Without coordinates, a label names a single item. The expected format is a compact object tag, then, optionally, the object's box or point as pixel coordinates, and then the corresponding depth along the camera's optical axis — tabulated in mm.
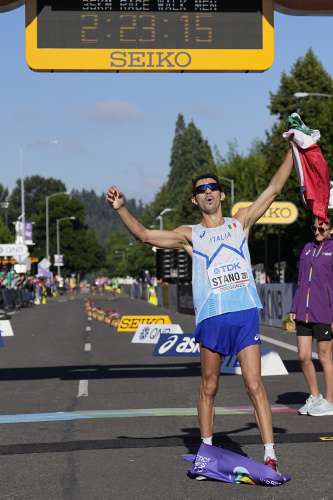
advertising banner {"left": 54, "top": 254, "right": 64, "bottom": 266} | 115262
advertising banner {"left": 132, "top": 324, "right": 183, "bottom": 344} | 20516
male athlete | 6367
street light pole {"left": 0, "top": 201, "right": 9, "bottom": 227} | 60672
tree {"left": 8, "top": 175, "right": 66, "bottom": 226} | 176500
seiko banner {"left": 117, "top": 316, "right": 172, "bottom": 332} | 25453
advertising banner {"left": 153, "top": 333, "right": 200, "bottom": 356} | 16906
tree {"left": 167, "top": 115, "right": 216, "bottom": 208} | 133250
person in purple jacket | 9227
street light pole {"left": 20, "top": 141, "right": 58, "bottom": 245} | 66875
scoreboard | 11977
